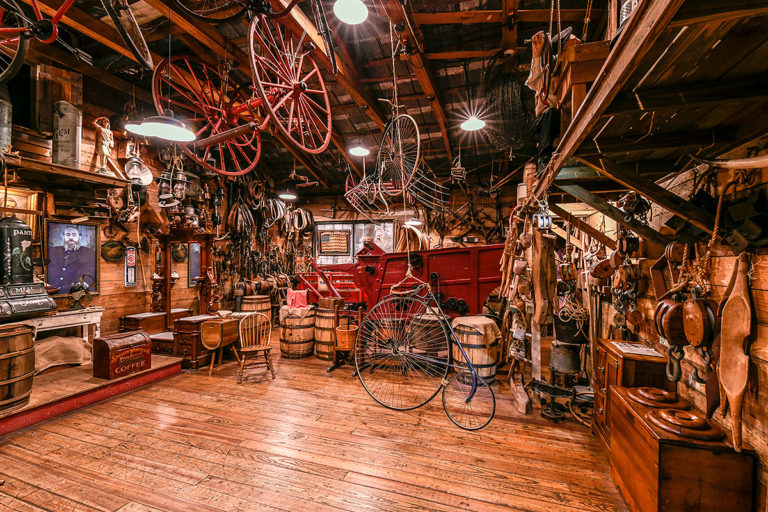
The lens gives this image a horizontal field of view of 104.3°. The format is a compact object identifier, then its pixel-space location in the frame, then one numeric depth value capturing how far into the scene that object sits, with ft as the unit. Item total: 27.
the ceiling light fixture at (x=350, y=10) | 9.91
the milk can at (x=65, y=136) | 13.84
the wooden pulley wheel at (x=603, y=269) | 10.25
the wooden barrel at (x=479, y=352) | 12.71
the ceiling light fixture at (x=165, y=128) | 10.55
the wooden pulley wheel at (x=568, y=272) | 12.46
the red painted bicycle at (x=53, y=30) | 7.57
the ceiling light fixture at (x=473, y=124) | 16.05
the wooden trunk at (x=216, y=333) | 15.07
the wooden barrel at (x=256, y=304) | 20.11
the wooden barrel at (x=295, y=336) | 18.15
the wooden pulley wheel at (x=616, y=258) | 9.44
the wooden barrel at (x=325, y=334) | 17.54
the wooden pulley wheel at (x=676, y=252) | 7.06
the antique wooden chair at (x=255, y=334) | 14.93
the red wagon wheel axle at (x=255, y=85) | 10.53
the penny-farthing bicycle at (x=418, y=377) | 11.35
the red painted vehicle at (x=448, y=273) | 15.48
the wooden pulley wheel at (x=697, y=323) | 5.73
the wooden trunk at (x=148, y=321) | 17.02
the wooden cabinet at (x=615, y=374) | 7.77
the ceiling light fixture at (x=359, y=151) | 21.03
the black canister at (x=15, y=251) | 10.52
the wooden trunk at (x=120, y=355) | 12.65
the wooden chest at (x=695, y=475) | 5.27
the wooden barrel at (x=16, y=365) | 9.68
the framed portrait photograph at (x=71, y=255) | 14.53
